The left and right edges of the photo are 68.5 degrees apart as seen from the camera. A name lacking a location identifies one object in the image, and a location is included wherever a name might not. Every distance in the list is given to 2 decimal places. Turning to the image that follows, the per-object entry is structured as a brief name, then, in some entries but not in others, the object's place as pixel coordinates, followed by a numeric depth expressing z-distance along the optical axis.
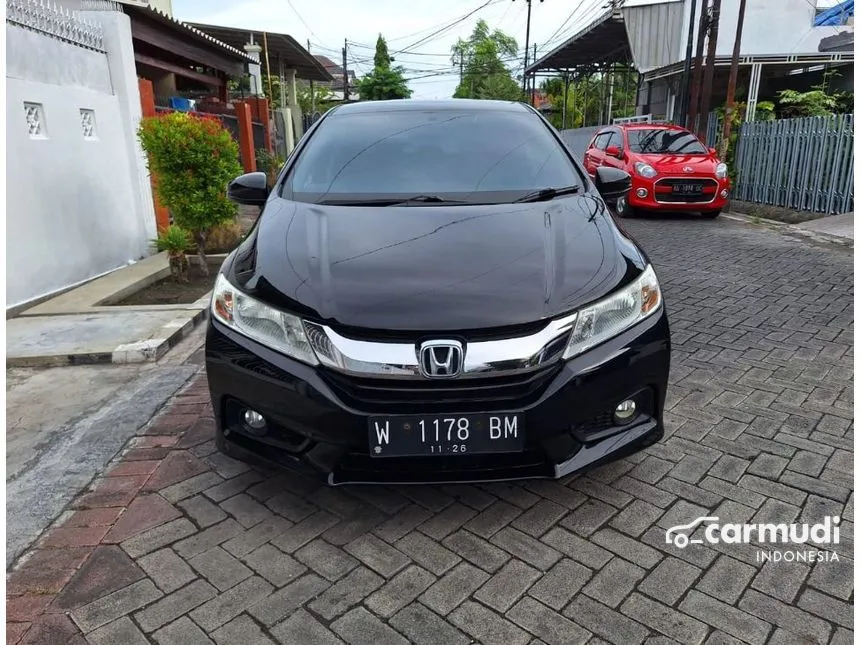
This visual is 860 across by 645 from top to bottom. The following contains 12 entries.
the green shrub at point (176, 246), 5.91
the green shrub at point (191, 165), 5.73
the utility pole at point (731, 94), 11.41
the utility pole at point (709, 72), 11.74
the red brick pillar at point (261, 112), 14.78
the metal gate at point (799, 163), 9.41
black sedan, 2.00
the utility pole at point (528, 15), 36.59
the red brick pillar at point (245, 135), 12.17
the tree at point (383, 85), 38.16
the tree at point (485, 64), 46.04
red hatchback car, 9.82
